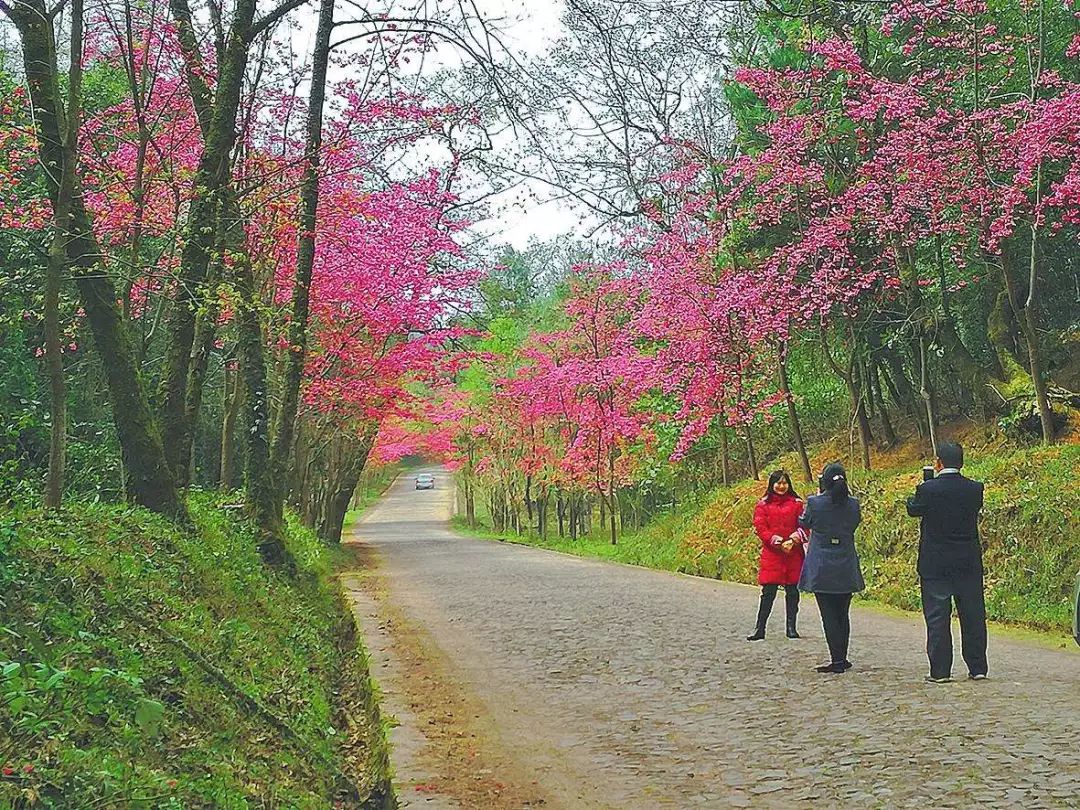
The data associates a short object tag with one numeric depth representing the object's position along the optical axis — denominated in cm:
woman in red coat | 1050
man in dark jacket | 827
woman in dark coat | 888
